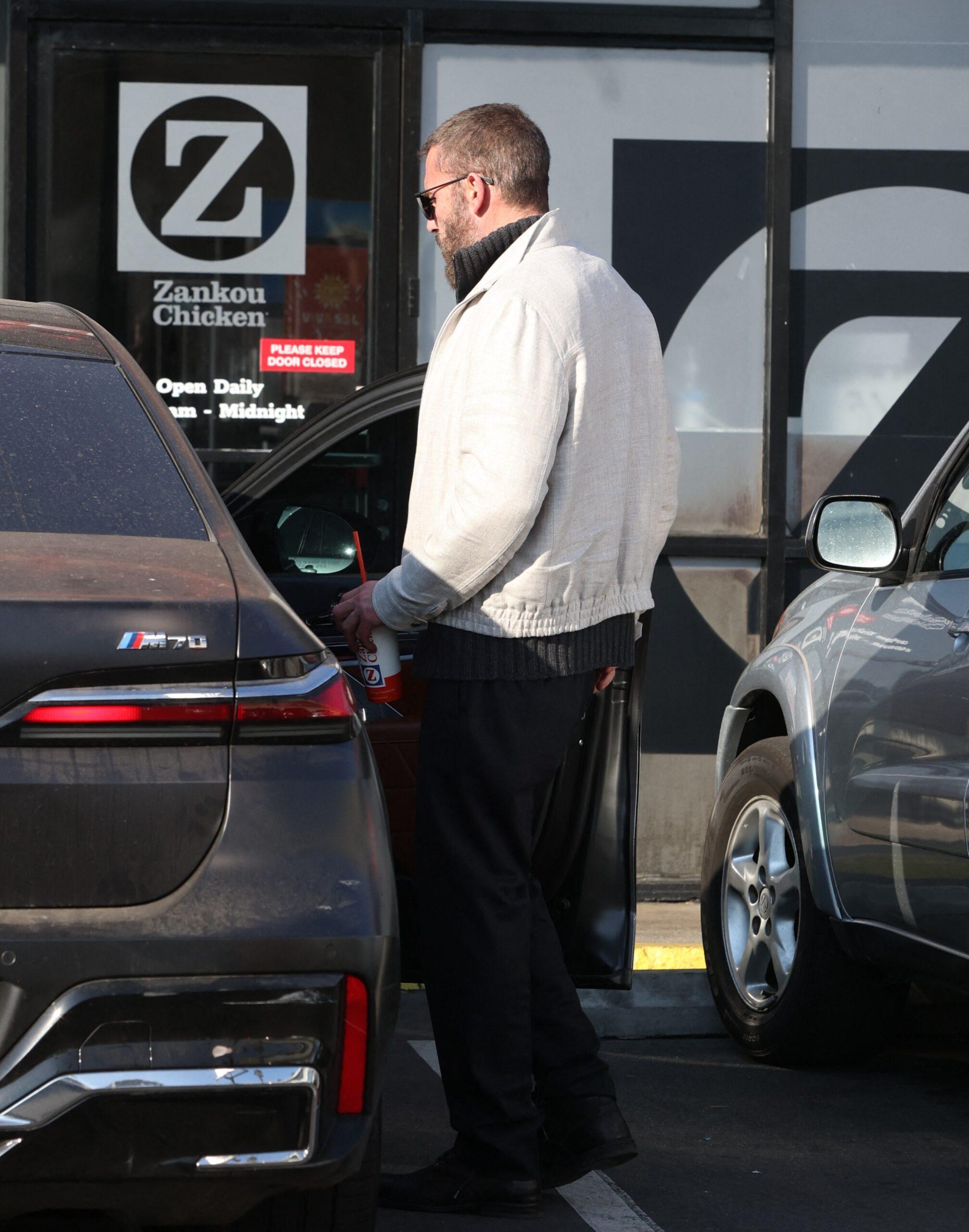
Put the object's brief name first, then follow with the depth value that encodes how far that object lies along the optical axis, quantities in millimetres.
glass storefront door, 13750
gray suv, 7242
